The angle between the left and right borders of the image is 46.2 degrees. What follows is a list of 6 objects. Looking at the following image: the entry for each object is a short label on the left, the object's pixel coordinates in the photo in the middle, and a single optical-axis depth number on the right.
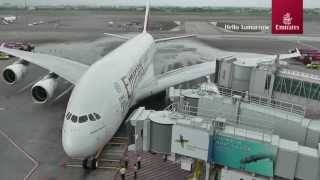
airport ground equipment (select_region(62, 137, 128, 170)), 17.97
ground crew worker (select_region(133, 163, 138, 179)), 17.12
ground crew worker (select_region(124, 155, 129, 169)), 18.11
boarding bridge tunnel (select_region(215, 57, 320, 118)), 18.69
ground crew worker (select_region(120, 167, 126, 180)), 16.67
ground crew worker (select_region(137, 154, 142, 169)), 18.05
